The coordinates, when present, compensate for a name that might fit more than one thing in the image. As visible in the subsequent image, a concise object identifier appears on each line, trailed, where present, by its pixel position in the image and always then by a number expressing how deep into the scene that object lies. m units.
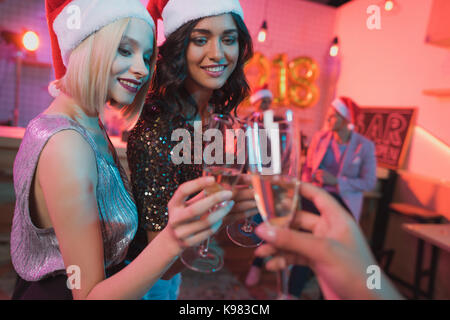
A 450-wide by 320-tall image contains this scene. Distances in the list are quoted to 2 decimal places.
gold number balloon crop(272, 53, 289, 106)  4.21
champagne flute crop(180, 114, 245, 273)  0.58
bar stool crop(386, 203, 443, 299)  2.39
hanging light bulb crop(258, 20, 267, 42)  3.66
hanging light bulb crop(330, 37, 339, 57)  4.08
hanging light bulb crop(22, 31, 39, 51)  3.21
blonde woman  0.57
